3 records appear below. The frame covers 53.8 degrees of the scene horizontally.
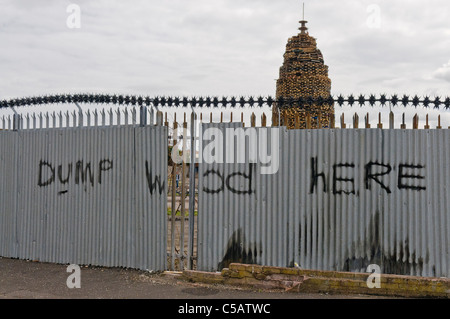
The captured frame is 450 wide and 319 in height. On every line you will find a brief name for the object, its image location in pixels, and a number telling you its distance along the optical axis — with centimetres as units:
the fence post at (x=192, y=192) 721
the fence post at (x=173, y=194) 730
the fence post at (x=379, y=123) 652
